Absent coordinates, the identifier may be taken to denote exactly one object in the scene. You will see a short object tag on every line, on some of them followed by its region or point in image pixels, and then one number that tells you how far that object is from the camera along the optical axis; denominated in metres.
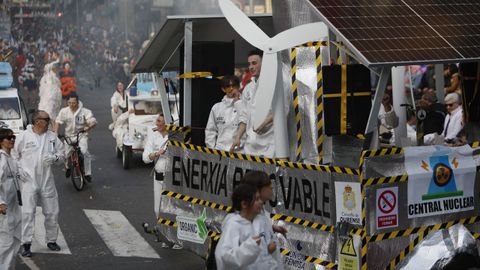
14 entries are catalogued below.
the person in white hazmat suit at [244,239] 7.78
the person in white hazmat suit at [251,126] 11.94
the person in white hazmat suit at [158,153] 15.10
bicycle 20.25
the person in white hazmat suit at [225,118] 13.16
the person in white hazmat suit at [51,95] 27.94
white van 23.36
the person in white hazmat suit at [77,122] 21.00
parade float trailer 9.84
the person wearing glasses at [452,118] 12.60
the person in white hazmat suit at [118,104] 26.94
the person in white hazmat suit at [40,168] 14.70
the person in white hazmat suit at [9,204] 12.71
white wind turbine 10.84
